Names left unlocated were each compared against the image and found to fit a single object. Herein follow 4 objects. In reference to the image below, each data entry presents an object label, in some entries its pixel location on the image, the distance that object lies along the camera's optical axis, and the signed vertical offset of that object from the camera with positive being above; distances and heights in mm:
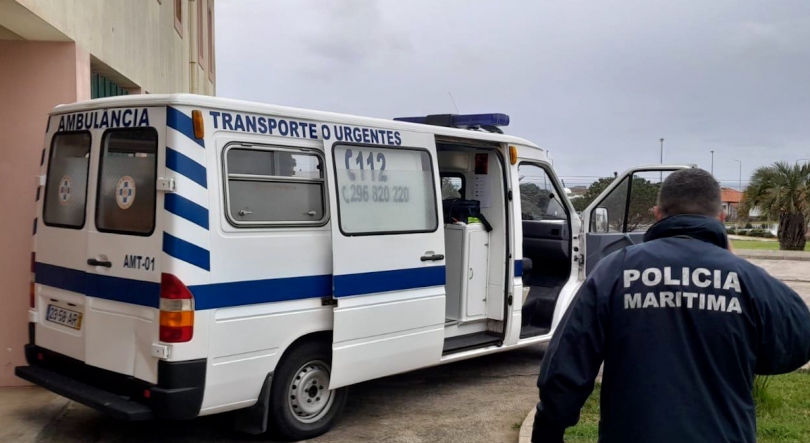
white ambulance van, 4469 -373
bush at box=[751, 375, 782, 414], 5734 -1498
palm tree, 24344 +384
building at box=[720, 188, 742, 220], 61562 +1209
